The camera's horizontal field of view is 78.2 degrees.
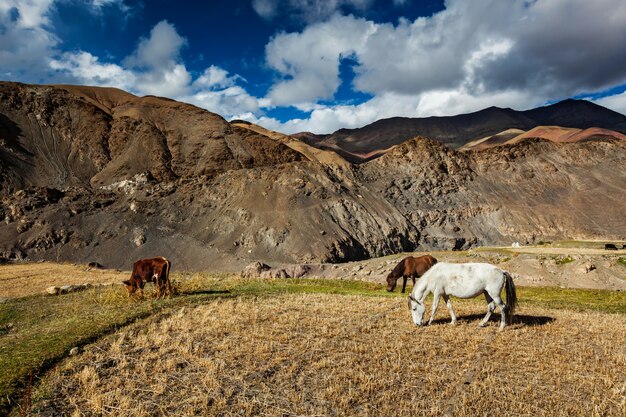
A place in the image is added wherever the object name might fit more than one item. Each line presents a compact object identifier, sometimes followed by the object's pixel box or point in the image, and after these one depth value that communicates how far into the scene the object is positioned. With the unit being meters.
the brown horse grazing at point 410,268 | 26.16
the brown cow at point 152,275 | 19.08
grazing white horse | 14.03
